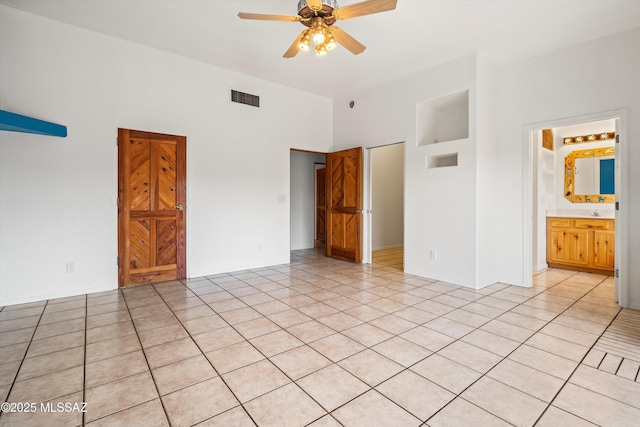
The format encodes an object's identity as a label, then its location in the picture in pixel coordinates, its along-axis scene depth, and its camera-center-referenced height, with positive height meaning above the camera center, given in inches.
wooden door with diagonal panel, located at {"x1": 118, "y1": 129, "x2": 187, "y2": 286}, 155.6 +1.9
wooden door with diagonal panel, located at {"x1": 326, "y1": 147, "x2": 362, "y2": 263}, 216.5 +3.6
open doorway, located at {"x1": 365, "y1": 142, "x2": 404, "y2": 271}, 275.4 +8.7
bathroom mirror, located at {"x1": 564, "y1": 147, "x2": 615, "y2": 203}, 196.4 +22.3
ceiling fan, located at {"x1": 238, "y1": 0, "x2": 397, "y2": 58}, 97.0 +65.9
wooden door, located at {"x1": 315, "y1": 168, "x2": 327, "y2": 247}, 290.6 +0.6
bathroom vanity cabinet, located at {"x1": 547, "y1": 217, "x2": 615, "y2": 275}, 183.9 -22.9
